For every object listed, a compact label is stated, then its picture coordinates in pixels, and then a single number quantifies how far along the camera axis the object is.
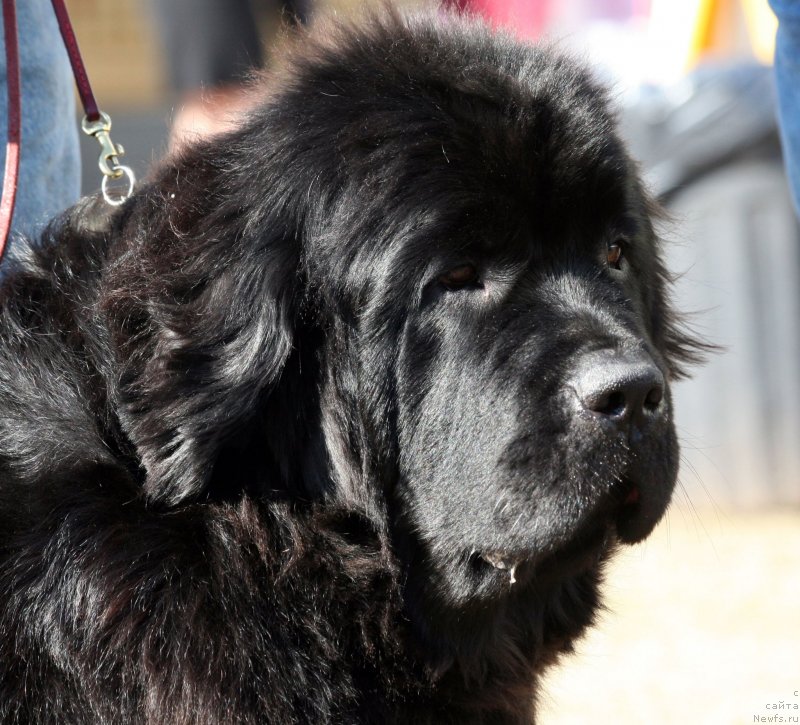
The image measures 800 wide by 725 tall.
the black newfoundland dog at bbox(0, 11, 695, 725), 4.65
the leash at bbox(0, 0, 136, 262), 5.19
